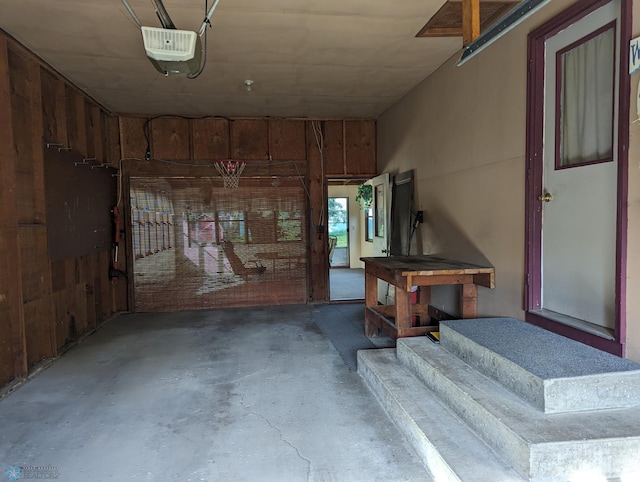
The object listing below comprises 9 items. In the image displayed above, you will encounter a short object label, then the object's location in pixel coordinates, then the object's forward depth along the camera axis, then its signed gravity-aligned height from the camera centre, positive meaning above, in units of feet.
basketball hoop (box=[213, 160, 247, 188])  19.57 +2.71
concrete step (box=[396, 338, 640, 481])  5.46 -3.08
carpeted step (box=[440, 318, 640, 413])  6.14 -2.46
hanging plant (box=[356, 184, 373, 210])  22.02 +1.78
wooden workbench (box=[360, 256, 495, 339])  10.38 -1.54
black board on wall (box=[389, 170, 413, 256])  16.24 +0.43
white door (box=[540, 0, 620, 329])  7.39 +0.84
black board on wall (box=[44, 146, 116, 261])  12.53 +0.86
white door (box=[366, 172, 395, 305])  18.57 +0.16
